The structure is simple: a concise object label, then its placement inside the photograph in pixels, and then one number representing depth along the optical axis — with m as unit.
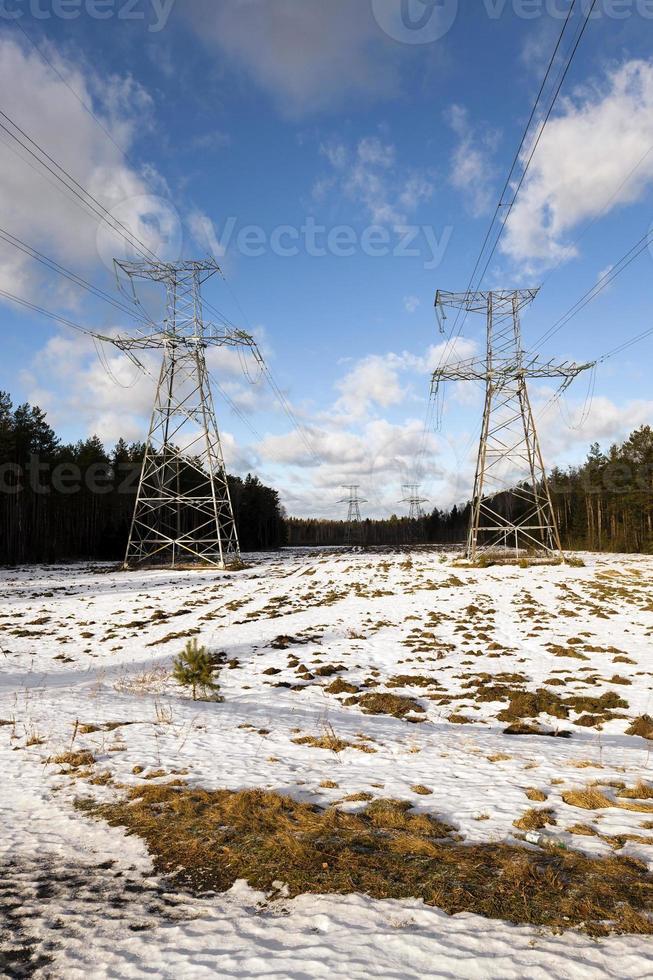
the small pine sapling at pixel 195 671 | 10.02
